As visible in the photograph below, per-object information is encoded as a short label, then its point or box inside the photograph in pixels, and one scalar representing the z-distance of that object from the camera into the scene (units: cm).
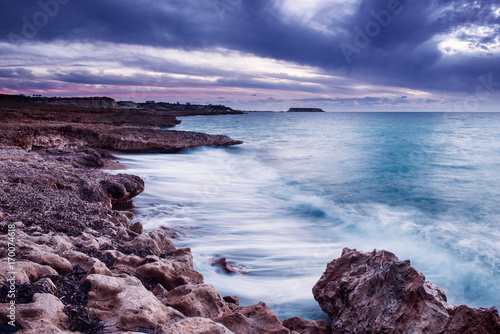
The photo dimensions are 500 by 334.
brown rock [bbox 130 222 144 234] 619
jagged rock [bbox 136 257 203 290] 400
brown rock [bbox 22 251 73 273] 349
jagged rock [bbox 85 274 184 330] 276
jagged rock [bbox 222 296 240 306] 462
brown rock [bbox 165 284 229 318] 334
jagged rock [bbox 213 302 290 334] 337
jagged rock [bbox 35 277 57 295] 299
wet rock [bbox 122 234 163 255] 484
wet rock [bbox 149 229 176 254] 533
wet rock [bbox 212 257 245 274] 630
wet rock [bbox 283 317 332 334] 398
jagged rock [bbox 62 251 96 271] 373
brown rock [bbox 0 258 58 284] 299
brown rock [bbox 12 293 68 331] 239
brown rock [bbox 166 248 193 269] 500
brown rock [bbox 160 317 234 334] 264
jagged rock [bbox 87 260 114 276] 345
